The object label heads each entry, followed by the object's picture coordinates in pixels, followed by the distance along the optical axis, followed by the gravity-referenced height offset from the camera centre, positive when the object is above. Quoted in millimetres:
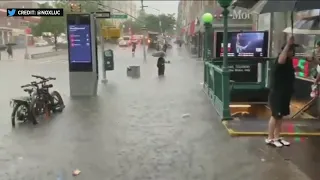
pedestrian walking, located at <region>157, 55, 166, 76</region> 23906 -1084
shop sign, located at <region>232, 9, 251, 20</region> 37041 +2550
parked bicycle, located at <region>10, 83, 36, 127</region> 10227 -1482
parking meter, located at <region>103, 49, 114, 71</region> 21788 -687
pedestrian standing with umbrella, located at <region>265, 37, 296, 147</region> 7555 -701
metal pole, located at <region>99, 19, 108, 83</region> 20344 -951
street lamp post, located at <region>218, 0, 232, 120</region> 10000 -1006
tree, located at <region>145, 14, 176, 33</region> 99500 +5769
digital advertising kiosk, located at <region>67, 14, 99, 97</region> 15000 -466
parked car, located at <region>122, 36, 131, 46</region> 94731 +1723
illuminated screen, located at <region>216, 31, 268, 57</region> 13125 +32
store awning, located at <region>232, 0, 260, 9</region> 12070 +1181
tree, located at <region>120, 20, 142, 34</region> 107438 +5187
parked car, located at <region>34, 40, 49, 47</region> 89900 +851
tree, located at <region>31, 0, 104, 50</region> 71188 +3696
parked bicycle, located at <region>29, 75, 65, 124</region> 10442 -1425
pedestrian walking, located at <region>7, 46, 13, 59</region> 48819 -530
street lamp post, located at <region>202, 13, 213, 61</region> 16078 +14
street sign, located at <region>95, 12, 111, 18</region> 16781 +1243
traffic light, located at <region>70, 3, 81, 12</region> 17734 +1577
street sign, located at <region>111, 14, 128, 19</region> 20984 +1492
